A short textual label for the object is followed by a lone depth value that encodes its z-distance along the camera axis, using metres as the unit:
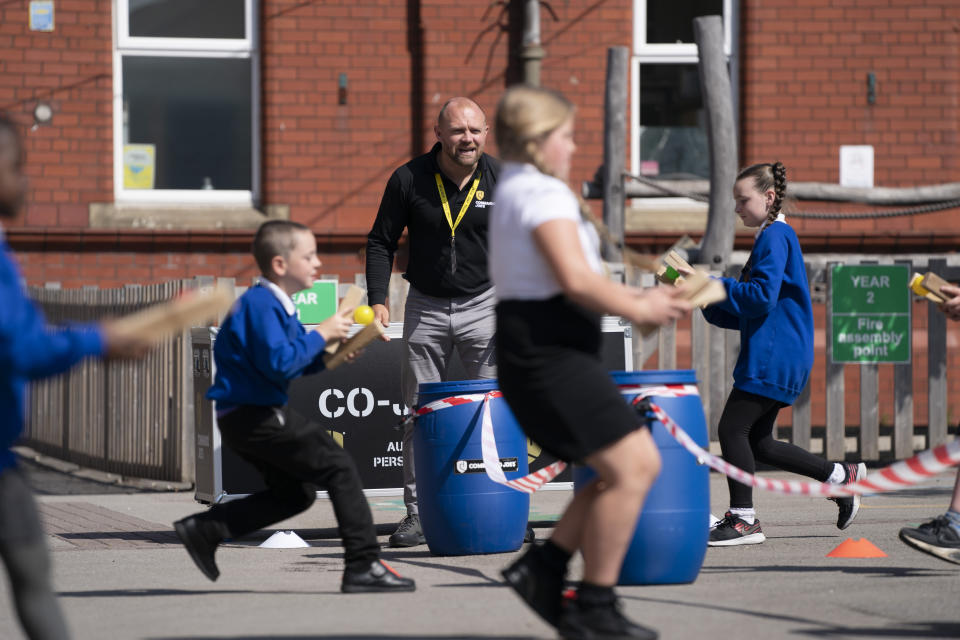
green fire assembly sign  20.92
